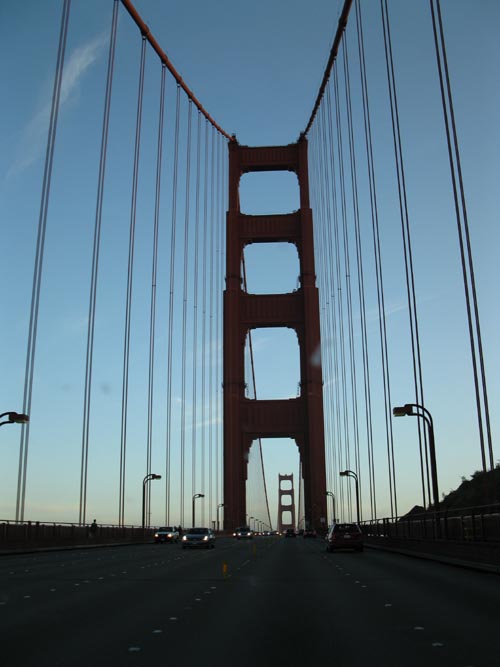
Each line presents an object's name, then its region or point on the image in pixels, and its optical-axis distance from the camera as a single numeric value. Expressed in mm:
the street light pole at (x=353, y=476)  50562
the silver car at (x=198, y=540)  38656
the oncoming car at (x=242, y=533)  62719
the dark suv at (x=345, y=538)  30203
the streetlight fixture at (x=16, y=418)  27766
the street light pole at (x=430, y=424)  24016
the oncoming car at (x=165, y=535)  53969
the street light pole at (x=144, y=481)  51500
